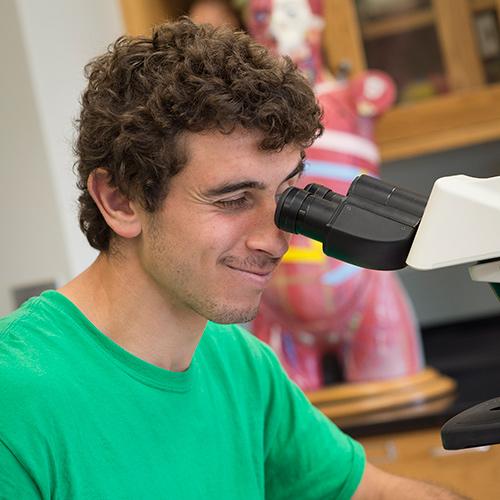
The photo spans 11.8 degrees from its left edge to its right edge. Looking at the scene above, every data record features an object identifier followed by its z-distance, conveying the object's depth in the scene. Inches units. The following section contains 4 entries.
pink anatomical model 101.4
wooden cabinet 118.8
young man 72.6
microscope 66.7
